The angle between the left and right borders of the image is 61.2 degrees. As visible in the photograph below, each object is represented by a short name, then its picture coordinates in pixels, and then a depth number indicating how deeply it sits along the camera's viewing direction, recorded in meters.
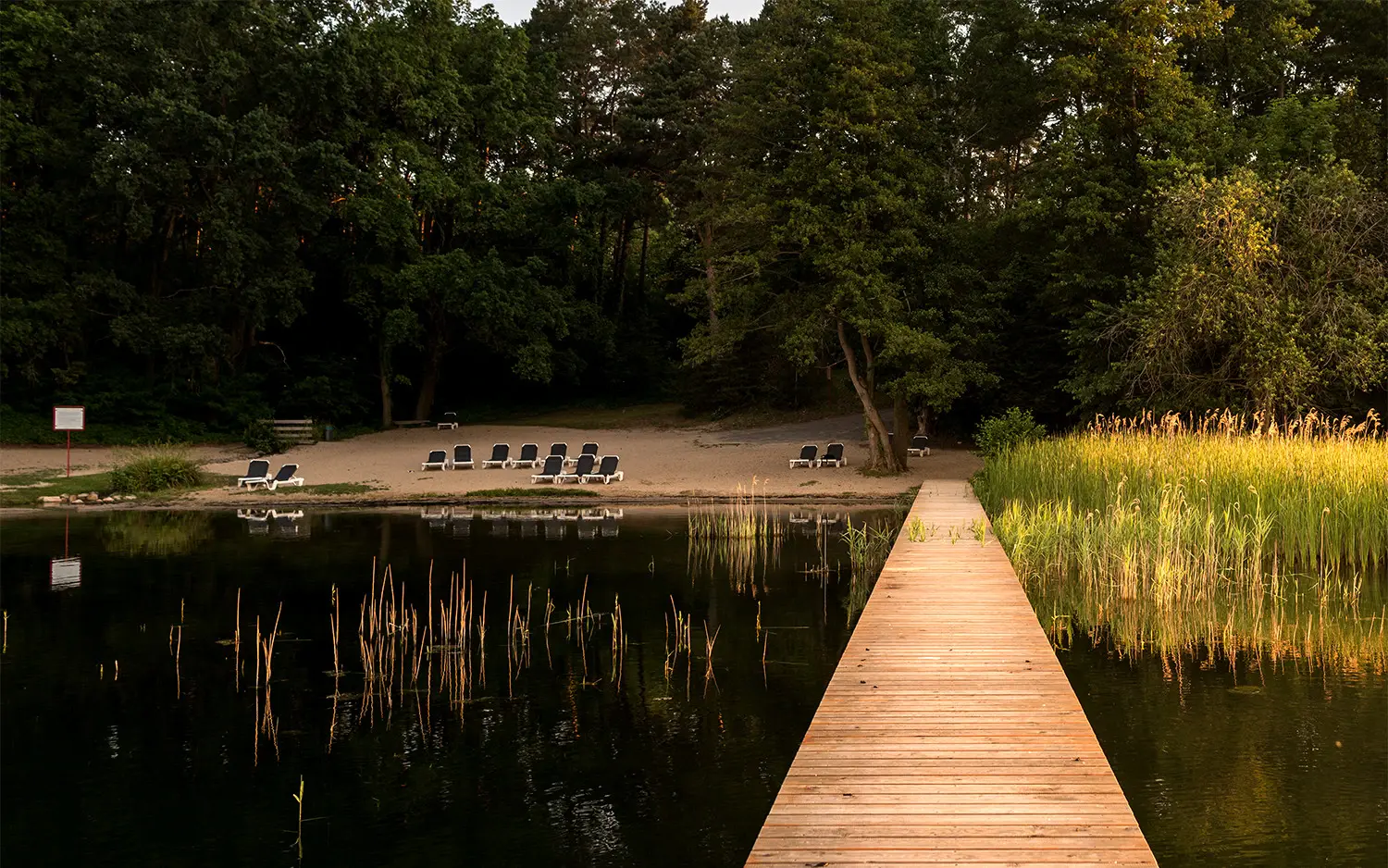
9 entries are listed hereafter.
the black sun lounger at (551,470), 23.05
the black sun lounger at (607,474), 22.83
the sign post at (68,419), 23.17
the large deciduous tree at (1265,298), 18.48
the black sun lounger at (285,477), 22.66
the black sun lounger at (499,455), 25.86
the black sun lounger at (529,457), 25.98
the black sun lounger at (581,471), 23.14
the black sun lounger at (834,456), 24.67
